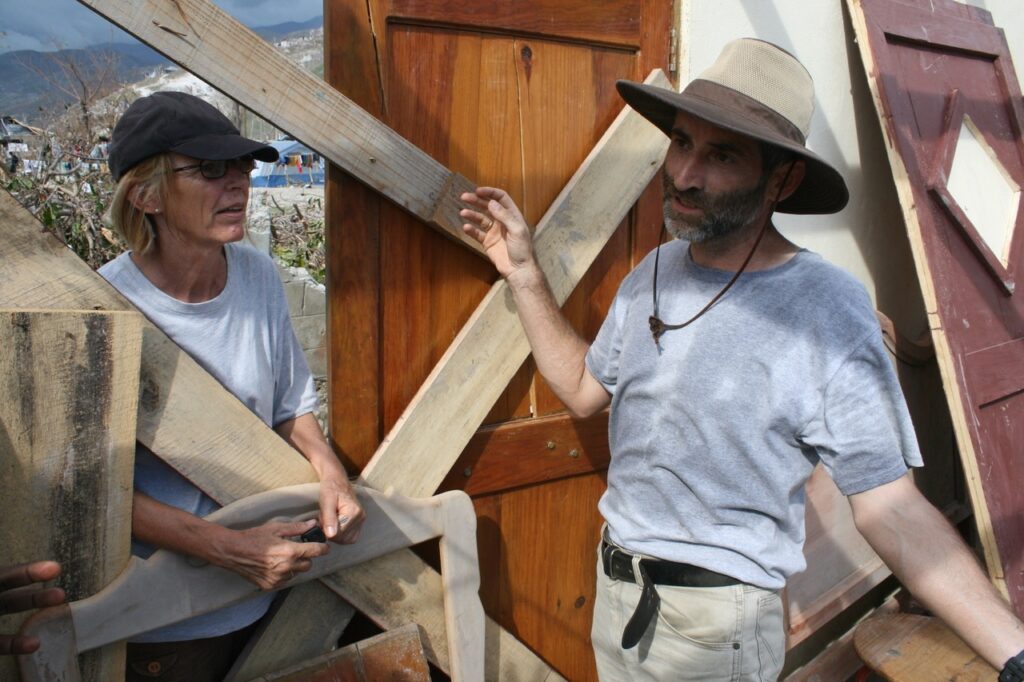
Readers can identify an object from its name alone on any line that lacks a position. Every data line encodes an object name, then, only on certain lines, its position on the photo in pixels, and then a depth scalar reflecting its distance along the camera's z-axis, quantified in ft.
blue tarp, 33.55
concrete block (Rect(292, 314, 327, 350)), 19.01
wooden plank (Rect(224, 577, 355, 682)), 5.62
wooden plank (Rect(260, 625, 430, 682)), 5.61
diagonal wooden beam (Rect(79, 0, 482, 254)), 4.76
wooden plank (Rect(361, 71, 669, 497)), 6.24
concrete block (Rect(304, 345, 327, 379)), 18.60
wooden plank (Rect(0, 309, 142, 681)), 4.33
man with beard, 5.10
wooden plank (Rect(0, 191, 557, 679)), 4.46
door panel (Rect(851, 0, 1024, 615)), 8.77
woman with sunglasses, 4.87
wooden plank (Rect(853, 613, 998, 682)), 8.41
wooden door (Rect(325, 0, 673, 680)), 6.03
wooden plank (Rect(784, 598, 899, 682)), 9.95
